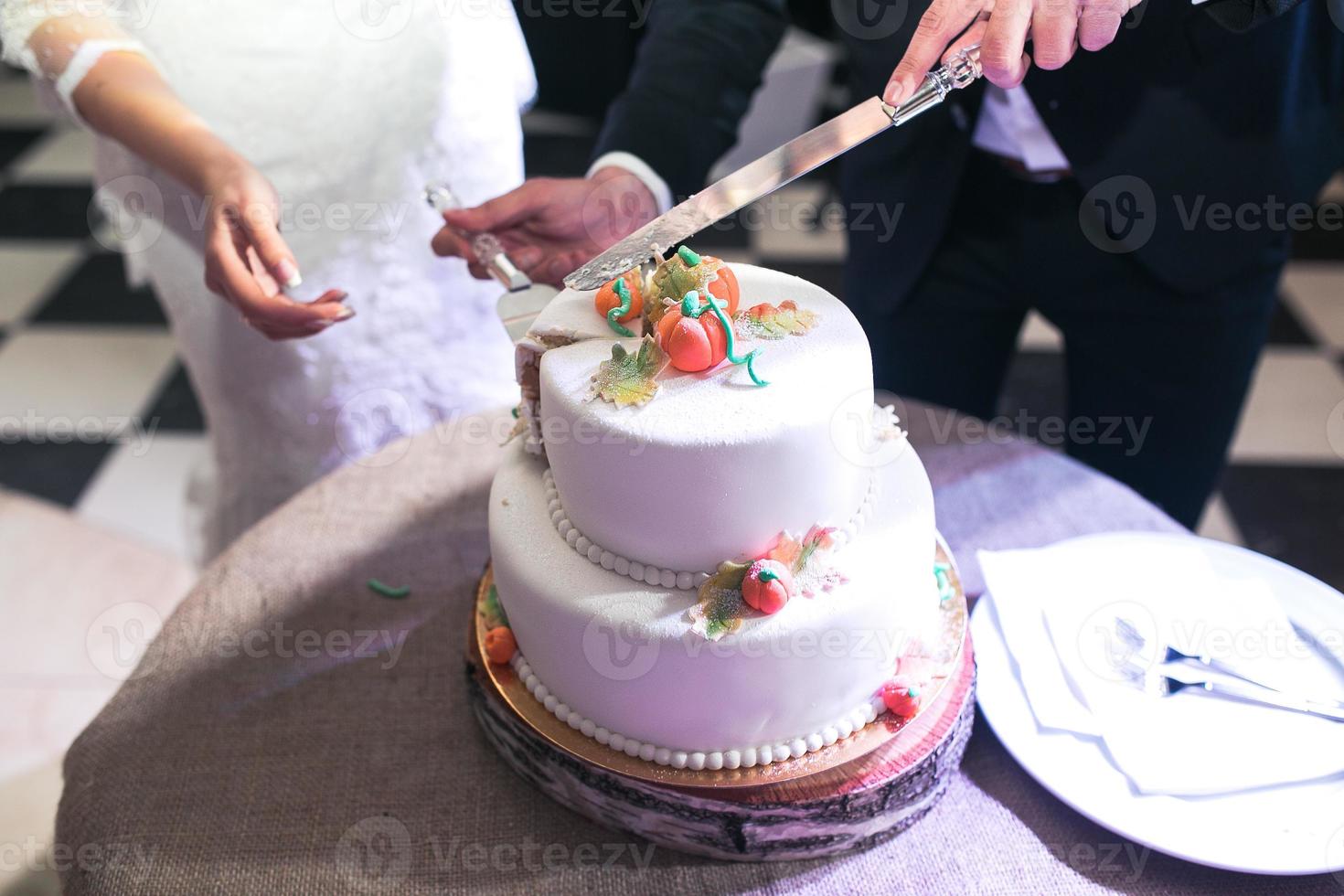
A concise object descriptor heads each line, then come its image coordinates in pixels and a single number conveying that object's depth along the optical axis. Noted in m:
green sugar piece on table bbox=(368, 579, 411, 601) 1.36
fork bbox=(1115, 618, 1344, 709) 1.11
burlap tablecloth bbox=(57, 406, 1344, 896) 1.04
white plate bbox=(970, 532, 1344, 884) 0.99
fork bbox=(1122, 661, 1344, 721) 1.09
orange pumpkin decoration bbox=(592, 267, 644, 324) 1.06
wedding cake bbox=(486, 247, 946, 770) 0.94
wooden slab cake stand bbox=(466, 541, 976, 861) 1.01
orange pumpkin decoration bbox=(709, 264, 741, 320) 1.02
